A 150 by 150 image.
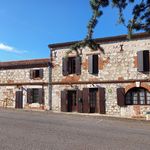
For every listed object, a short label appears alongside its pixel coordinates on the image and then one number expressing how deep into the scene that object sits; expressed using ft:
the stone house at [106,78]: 40.42
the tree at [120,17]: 19.23
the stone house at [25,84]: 48.49
